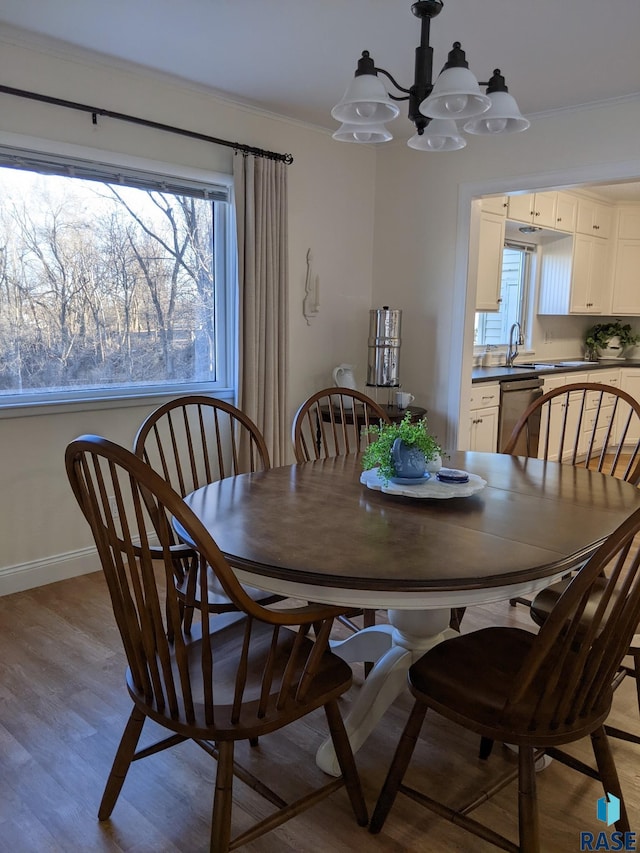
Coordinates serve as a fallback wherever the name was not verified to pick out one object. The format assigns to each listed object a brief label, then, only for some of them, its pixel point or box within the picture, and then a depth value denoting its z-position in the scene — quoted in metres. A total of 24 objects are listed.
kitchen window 6.18
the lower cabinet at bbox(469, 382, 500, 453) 4.68
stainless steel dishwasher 4.97
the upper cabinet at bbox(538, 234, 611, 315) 6.14
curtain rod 2.95
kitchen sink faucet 6.12
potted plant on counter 6.87
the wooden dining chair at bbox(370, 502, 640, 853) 1.37
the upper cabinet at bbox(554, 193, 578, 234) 5.78
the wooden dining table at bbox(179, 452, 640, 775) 1.49
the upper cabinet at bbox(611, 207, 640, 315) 6.58
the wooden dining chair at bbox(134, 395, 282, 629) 2.56
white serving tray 2.02
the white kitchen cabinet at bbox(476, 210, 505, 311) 4.90
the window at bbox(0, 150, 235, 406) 3.11
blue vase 2.10
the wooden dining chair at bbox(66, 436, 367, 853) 1.36
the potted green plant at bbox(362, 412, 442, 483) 2.07
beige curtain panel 3.82
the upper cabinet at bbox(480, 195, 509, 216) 4.86
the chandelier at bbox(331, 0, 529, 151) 1.93
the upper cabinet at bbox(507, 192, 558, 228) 5.20
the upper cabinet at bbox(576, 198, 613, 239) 6.11
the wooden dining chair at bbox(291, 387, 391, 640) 2.73
